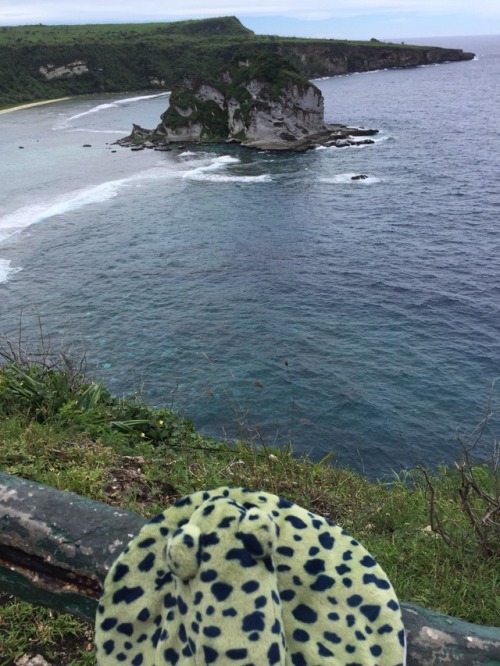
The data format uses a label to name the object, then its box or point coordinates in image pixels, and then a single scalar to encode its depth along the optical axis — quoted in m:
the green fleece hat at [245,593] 1.49
